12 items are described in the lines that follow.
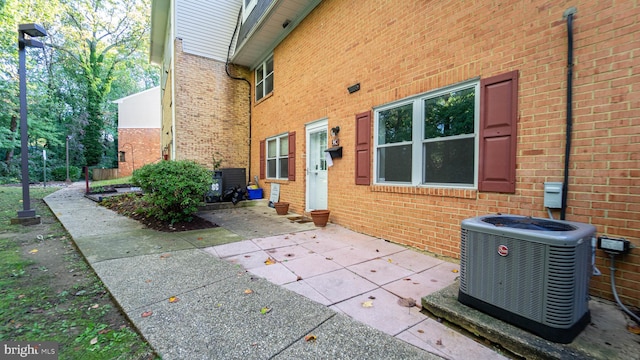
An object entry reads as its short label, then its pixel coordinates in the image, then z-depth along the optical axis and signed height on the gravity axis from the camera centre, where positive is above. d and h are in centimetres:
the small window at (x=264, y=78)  909 +333
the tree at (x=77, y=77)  2014 +822
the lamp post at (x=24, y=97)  565 +156
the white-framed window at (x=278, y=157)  809 +51
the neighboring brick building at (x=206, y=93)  903 +283
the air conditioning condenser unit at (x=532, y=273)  176 -71
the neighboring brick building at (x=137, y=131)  2186 +335
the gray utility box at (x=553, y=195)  266 -20
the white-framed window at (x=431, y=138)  351 +54
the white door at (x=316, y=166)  650 +18
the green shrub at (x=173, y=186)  560 -32
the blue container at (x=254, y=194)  917 -74
